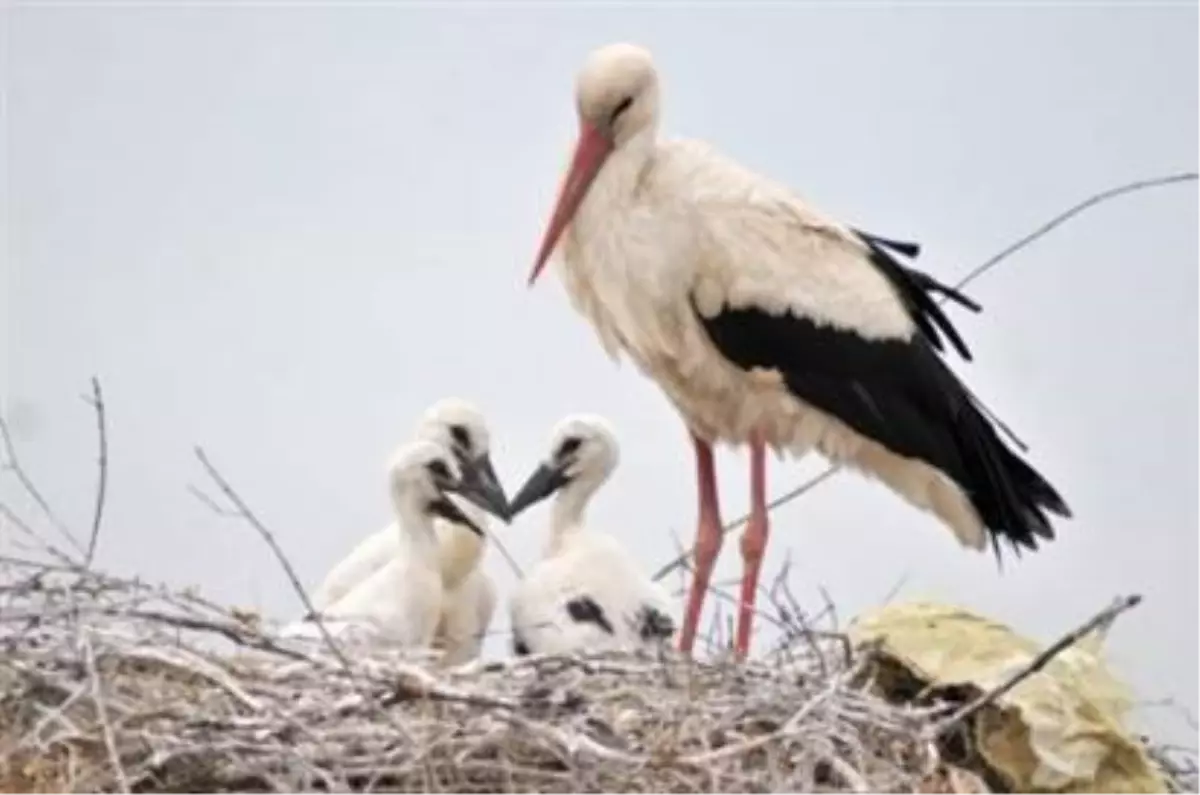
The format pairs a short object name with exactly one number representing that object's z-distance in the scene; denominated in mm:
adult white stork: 12625
